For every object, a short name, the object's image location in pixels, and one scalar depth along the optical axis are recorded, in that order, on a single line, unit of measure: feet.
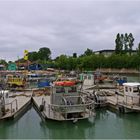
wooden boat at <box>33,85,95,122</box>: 35.40
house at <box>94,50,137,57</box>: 291.35
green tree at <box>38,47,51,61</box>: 302.40
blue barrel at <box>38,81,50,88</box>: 80.14
